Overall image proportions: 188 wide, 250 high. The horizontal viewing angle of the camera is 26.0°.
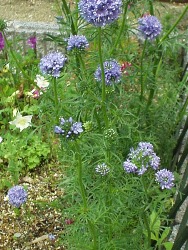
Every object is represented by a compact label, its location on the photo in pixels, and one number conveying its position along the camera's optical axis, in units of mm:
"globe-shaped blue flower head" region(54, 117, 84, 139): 397
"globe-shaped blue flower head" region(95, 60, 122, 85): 484
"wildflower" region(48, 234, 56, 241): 684
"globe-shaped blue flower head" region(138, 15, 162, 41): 511
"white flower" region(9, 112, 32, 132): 784
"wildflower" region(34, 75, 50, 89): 807
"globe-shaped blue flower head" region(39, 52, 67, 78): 453
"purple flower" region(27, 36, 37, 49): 946
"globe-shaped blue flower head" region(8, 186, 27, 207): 653
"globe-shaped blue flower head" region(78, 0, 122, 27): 397
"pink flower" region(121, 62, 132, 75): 616
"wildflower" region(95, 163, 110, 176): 481
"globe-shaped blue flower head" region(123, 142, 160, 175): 434
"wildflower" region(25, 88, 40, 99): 847
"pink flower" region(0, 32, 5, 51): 873
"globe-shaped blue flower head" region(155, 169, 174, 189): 477
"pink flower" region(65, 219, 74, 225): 649
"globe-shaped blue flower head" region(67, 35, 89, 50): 470
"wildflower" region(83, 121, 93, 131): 478
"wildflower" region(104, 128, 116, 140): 466
